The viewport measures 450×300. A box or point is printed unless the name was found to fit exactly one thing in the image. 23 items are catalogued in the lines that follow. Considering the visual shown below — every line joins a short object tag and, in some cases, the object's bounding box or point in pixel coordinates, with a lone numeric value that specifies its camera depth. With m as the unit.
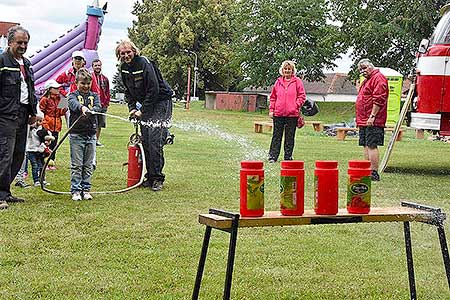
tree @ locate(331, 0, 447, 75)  42.86
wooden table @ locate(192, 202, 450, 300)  4.43
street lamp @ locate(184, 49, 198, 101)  63.28
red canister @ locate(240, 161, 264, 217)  4.53
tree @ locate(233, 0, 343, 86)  59.16
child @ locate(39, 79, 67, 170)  11.38
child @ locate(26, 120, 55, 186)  10.56
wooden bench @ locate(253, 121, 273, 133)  26.13
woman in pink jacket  14.52
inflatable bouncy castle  21.19
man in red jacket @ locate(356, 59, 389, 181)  12.15
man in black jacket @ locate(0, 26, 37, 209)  8.62
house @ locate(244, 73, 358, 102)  95.31
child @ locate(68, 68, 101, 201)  9.27
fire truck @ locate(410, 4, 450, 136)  12.59
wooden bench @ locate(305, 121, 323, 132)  28.62
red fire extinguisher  10.48
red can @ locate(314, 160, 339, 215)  4.70
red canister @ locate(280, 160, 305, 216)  4.60
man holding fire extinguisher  10.16
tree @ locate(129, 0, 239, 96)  63.62
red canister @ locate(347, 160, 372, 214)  4.80
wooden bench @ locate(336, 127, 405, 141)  23.69
